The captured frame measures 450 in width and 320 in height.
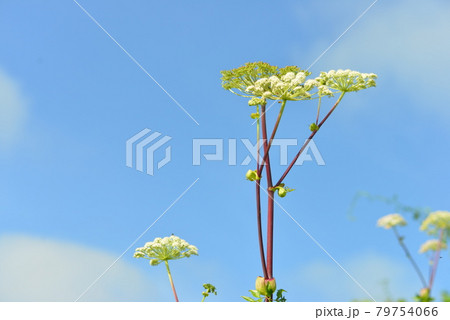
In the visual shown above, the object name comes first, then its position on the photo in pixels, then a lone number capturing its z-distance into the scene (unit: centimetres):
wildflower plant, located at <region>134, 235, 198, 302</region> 172
